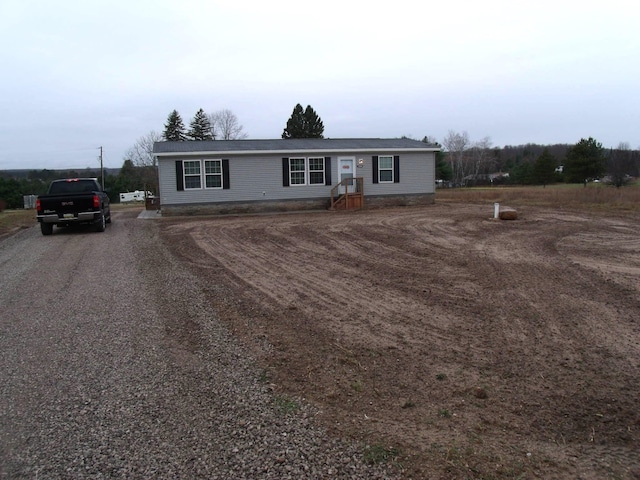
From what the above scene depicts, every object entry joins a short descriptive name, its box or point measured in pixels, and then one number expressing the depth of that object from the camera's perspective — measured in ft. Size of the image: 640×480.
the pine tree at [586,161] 153.07
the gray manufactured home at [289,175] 66.74
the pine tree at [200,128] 180.14
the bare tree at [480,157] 262.18
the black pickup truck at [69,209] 47.26
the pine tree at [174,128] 180.45
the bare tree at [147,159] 181.06
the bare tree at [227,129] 192.30
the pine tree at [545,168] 185.98
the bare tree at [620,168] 133.49
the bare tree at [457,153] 257.14
